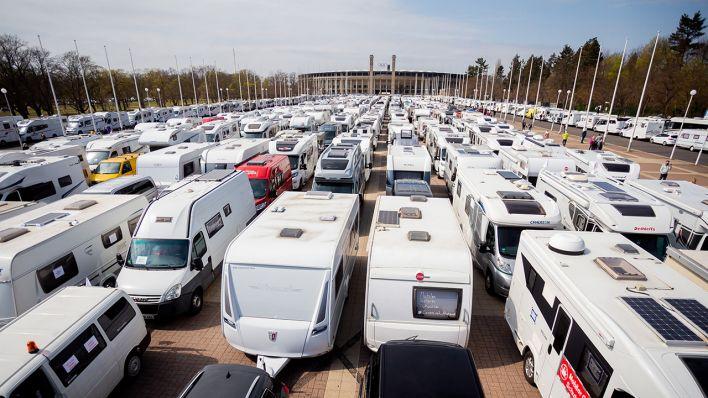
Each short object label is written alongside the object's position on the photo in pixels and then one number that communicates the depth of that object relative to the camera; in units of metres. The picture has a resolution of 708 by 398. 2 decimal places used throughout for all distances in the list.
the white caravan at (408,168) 16.03
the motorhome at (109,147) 21.33
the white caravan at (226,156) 17.70
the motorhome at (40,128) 35.56
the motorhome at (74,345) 5.31
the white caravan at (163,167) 17.38
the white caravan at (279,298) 7.04
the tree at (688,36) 58.58
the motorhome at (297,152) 20.22
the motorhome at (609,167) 15.69
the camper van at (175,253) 8.88
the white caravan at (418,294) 6.93
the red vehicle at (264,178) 15.56
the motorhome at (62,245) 7.68
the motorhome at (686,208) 10.02
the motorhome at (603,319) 4.42
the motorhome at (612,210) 9.43
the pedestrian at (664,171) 20.17
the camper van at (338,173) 14.59
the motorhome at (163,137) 24.05
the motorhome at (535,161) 15.76
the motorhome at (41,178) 13.66
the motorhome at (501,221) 9.81
